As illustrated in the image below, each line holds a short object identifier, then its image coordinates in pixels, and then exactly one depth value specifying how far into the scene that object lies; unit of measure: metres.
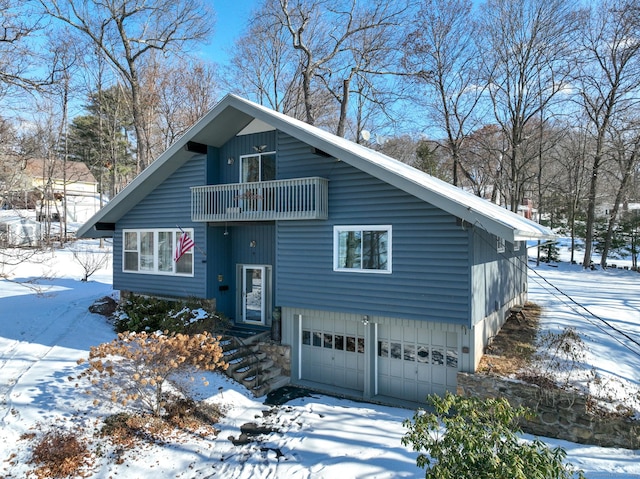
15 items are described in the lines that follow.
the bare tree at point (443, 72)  25.36
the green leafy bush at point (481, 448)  4.00
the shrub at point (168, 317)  11.73
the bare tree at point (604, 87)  24.03
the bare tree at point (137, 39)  19.84
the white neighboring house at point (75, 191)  28.68
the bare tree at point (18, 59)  8.28
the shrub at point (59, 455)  6.39
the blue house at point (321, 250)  9.22
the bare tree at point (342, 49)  23.50
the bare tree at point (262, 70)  27.14
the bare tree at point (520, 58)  24.36
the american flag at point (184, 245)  12.65
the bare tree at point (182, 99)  27.03
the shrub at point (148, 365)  8.17
